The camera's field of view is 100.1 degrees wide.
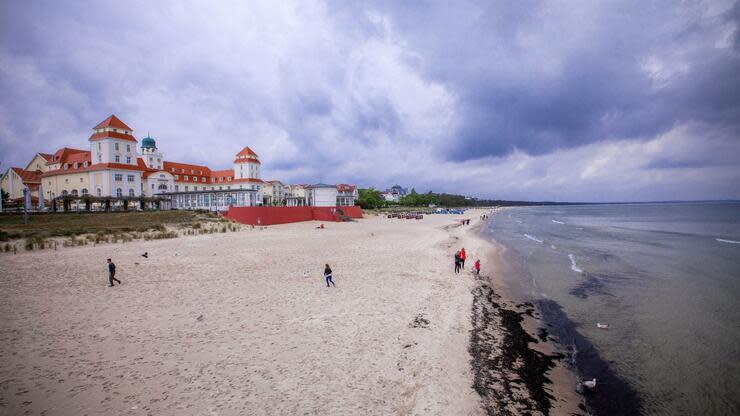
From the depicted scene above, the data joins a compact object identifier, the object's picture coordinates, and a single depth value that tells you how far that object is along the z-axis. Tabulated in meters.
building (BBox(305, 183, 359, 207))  57.38
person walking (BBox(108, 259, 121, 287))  13.26
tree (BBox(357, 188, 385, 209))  100.00
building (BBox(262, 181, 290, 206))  89.95
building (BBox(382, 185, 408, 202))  181.52
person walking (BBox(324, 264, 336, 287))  13.73
